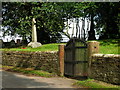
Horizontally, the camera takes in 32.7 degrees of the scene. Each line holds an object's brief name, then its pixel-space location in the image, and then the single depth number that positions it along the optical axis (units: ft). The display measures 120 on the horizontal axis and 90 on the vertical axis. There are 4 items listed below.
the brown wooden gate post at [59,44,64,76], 45.19
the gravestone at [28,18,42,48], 83.35
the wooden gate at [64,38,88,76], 39.94
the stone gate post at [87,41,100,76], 37.65
